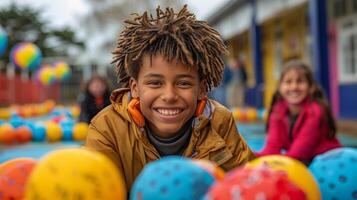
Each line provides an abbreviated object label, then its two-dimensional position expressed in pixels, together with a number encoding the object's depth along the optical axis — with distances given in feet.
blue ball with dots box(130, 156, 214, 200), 5.37
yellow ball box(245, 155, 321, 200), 5.72
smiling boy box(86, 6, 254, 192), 7.96
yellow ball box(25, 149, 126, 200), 5.34
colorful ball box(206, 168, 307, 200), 4.91
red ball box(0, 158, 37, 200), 6.56
